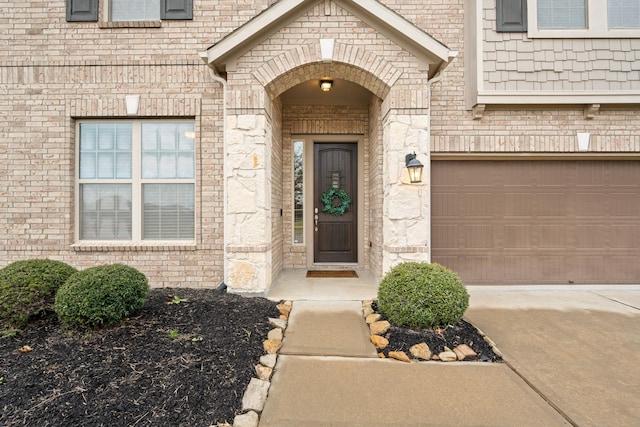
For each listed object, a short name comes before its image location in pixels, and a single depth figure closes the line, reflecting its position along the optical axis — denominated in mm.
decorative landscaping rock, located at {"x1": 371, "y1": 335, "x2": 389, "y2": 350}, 2742
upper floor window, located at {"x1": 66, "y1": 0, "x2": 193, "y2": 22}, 4461
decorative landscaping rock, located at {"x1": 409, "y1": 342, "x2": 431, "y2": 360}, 2580
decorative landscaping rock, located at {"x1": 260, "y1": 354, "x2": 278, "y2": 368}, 2450
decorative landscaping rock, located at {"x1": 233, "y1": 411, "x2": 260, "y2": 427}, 1826
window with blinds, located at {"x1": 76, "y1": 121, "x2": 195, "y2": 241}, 4574
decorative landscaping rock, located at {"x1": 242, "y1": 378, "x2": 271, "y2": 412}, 1977
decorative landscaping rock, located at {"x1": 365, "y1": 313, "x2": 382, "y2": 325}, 3221
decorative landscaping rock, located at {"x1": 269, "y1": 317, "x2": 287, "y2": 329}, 3127
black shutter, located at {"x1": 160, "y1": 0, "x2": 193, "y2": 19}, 4492
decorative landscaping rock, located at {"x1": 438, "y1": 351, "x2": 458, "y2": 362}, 2568
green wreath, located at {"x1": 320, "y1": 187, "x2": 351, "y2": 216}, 5637
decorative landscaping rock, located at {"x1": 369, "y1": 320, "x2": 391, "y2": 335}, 2957
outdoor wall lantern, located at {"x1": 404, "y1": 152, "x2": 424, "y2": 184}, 3842
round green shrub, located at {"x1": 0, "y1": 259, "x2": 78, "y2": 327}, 2719
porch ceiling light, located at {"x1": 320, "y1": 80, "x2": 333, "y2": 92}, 4496
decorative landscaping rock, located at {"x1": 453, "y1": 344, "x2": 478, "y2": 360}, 2595
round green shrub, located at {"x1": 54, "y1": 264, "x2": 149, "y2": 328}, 2604
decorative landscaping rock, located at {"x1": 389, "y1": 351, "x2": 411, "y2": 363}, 2564
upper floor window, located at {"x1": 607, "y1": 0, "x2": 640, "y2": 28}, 4480
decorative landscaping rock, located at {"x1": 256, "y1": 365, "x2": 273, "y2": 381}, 2292
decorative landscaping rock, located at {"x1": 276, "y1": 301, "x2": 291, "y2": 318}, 3479
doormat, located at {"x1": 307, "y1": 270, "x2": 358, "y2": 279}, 5086
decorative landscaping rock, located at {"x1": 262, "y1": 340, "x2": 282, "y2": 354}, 2671
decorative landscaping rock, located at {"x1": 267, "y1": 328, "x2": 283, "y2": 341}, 2873
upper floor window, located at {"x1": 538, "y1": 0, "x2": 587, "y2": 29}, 4488
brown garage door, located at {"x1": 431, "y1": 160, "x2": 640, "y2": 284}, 4801
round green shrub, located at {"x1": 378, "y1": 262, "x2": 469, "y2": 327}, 2871
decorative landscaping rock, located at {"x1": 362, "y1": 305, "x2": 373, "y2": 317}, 3444
